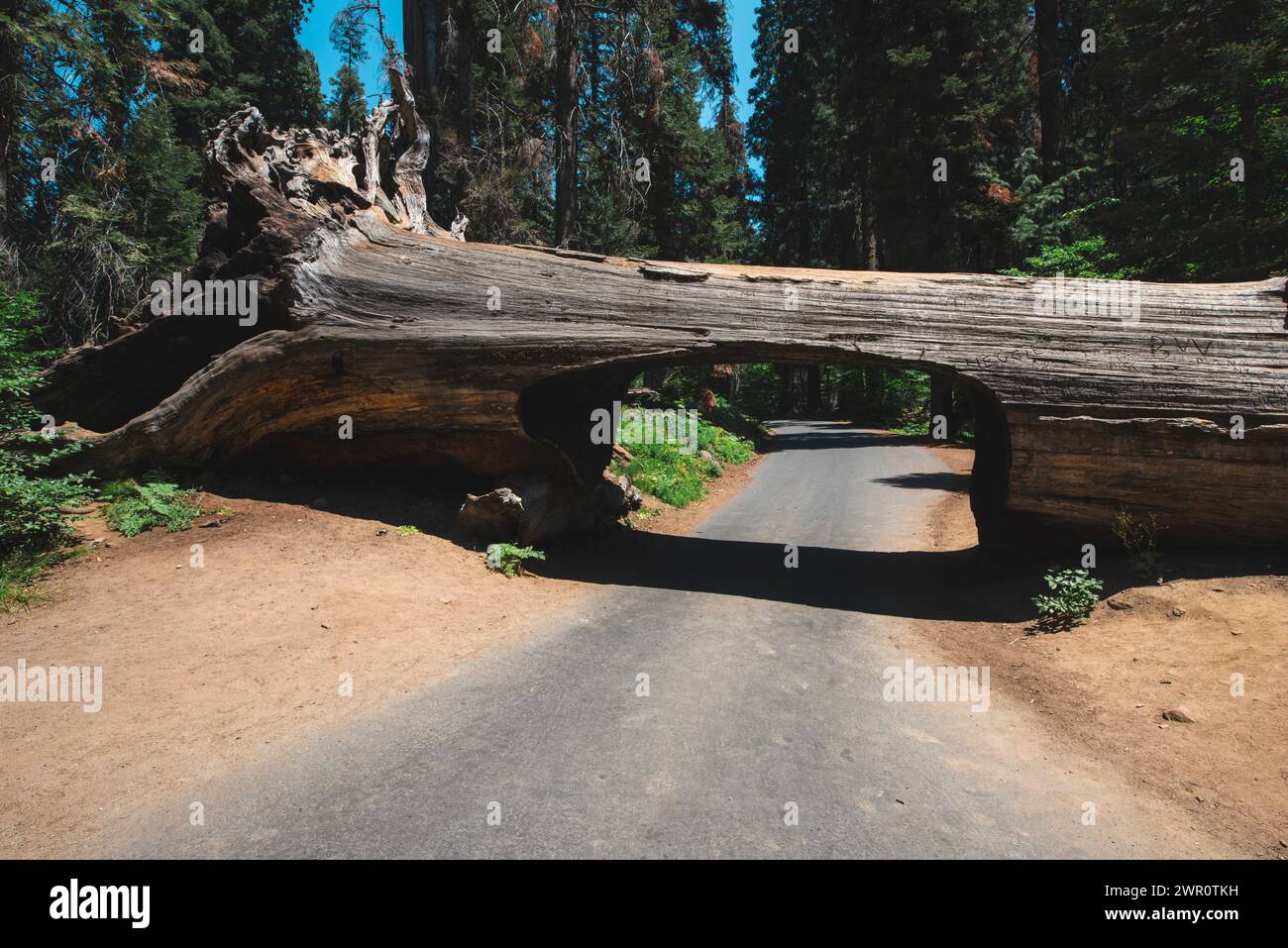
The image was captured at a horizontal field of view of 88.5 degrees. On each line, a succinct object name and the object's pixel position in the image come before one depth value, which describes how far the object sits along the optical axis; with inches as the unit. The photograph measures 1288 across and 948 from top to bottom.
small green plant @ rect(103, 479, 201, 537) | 305.0
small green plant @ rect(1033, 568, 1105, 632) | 259.4
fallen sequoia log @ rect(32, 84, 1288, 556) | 272.7
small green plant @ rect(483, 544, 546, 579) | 318.6
